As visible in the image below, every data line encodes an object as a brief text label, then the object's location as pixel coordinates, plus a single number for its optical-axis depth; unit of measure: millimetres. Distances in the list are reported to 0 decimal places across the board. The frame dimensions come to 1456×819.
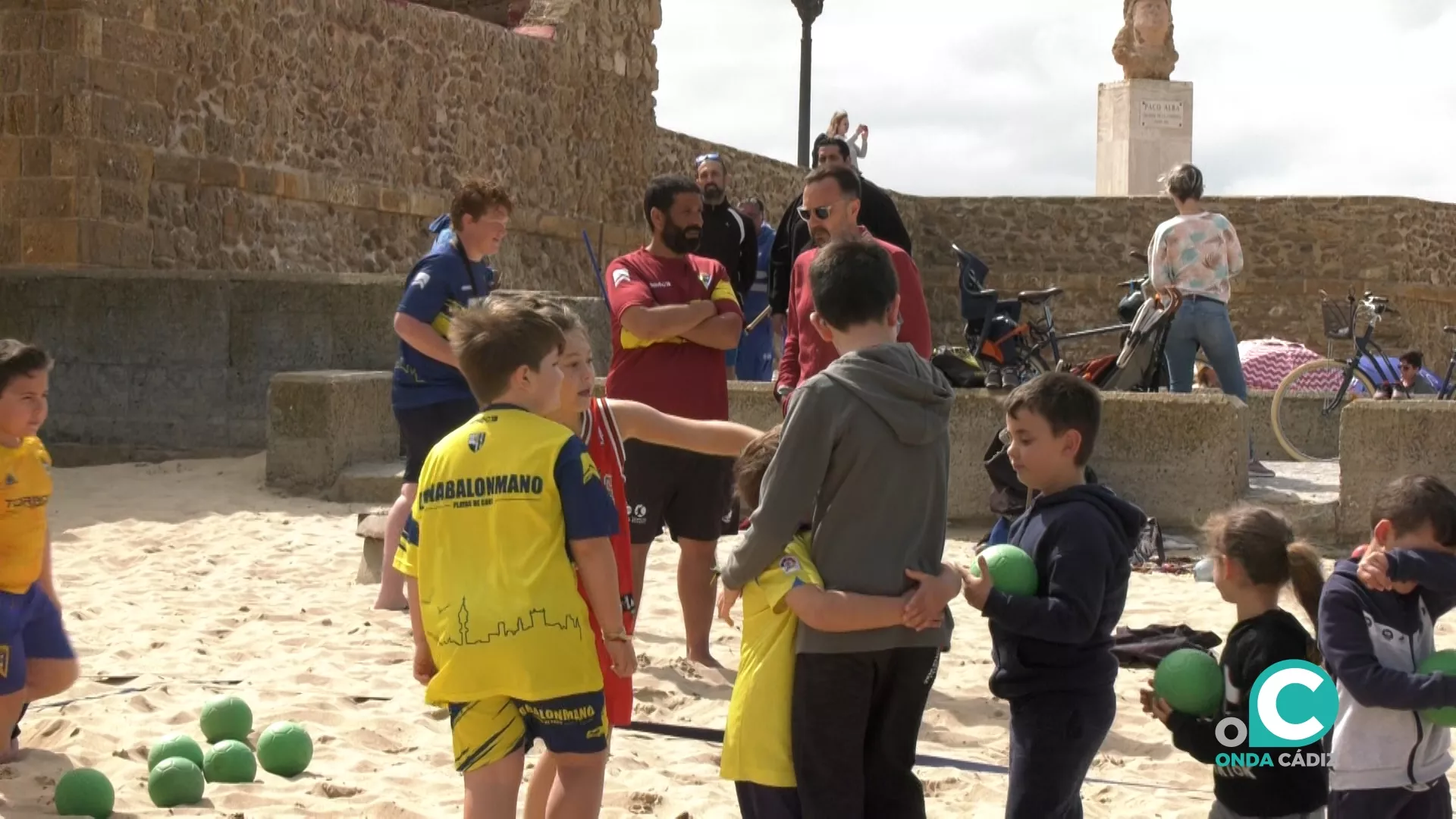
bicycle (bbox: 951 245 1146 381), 14492
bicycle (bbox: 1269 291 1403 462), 12031
